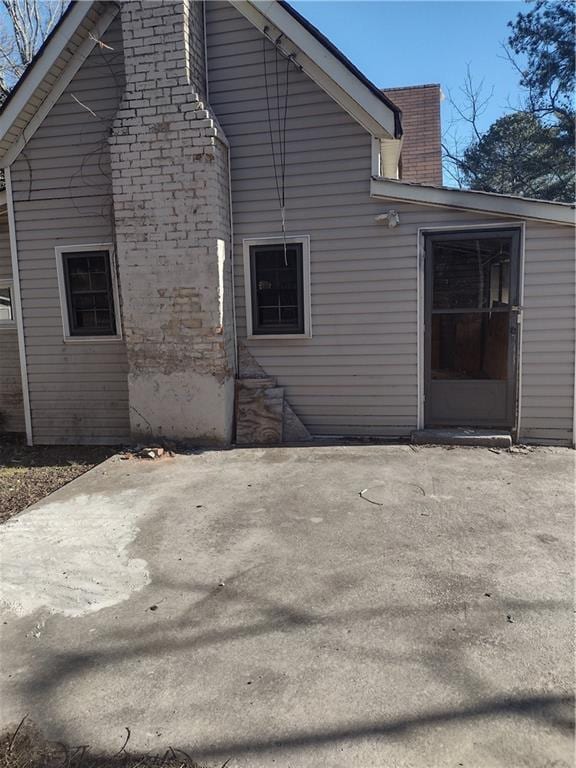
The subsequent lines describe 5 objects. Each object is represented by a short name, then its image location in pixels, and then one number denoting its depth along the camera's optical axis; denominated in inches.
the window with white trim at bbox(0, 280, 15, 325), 288.2
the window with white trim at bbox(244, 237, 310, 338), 247.3
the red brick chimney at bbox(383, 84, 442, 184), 421.1
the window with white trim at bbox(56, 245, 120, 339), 264.2
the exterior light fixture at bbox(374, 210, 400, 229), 230.4
